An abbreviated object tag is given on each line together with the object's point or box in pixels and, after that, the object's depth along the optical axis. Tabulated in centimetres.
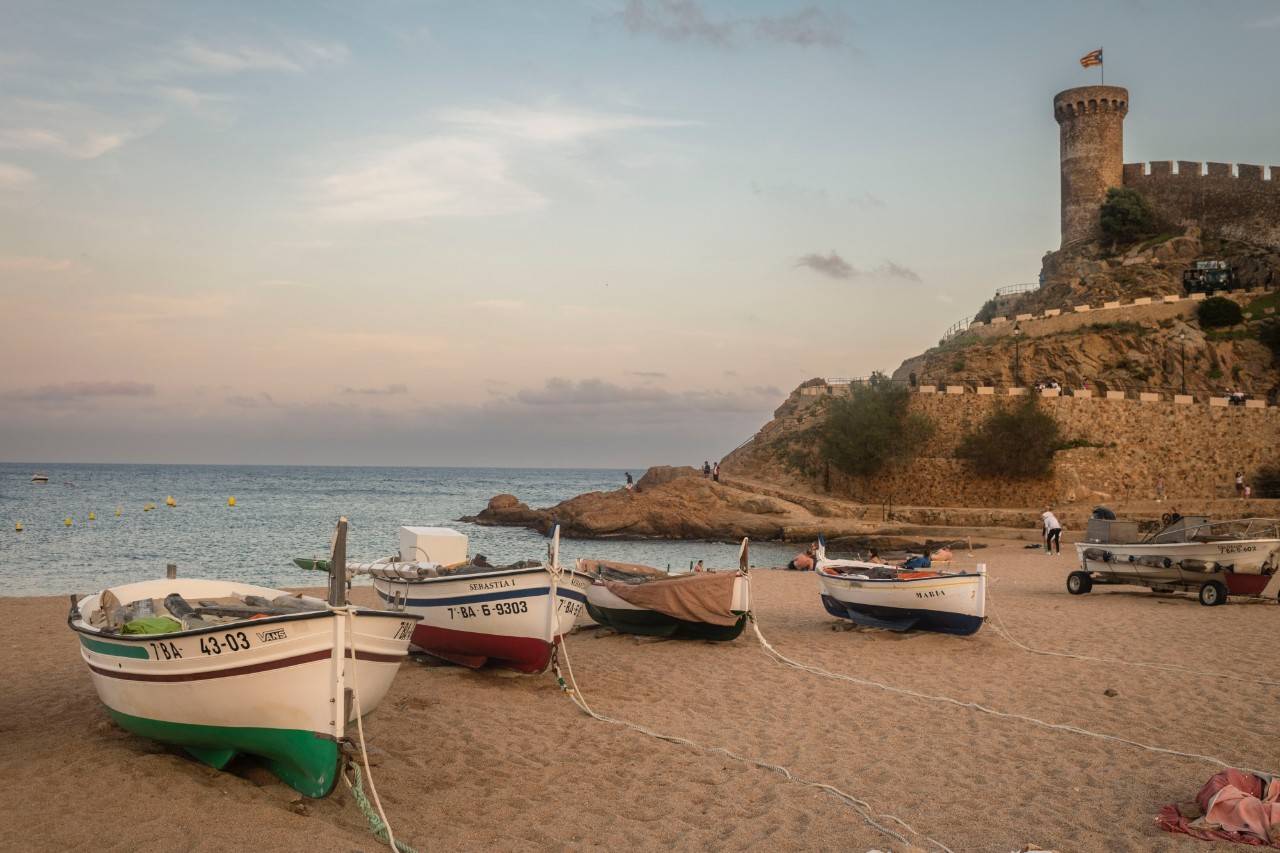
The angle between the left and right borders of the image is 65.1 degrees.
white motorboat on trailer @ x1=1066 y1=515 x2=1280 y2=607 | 1694
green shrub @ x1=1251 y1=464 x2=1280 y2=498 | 4166
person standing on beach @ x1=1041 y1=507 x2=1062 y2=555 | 2870
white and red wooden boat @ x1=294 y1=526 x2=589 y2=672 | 1096
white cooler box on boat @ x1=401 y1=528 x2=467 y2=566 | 1282
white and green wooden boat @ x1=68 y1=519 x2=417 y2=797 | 699
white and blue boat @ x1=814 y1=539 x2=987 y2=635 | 1379
